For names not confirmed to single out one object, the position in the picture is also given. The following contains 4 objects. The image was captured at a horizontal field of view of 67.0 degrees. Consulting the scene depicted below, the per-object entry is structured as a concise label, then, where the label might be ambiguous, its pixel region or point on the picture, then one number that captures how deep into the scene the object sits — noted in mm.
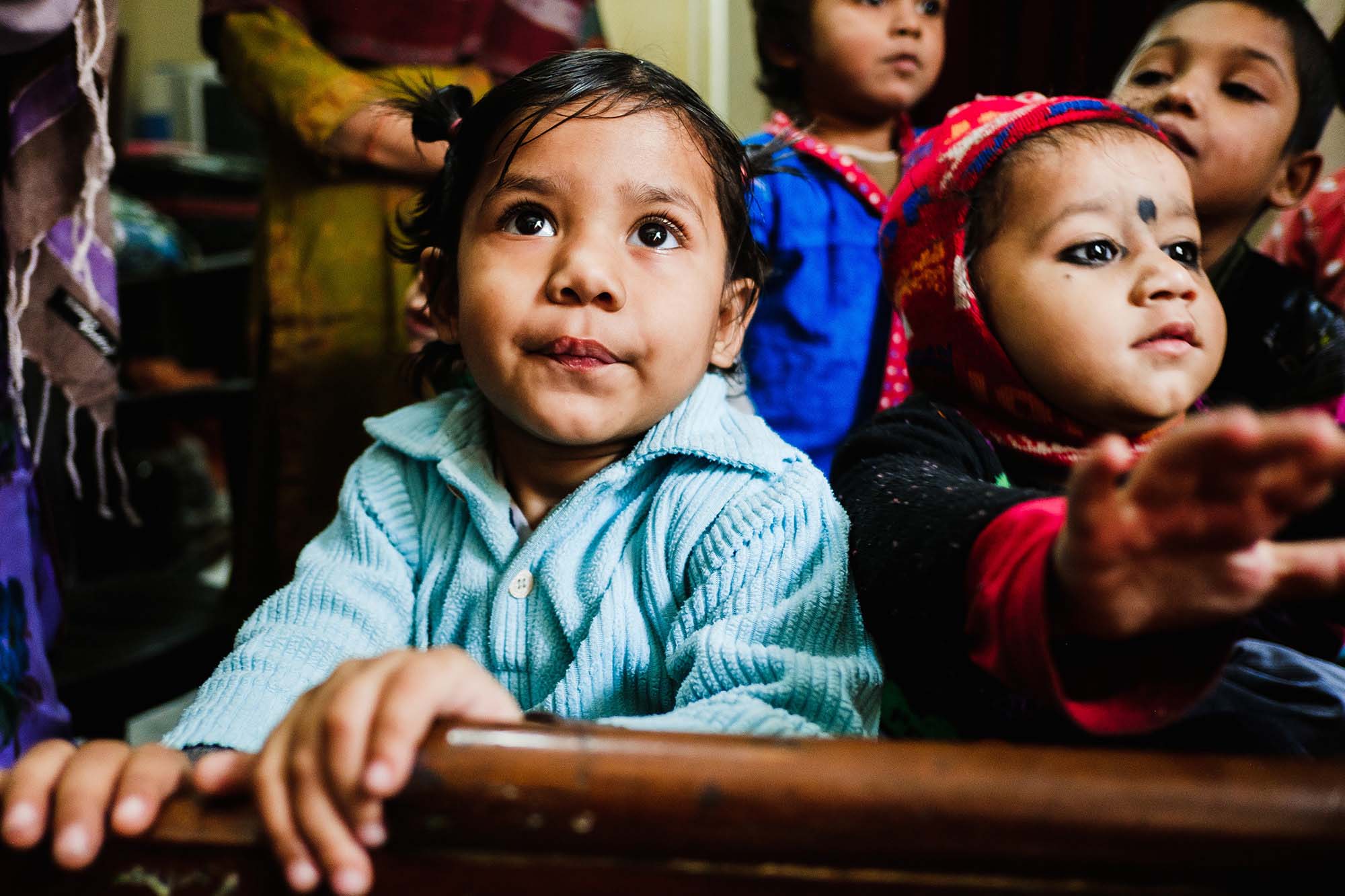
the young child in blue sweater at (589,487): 697
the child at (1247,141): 1043
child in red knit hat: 418
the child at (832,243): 1229
